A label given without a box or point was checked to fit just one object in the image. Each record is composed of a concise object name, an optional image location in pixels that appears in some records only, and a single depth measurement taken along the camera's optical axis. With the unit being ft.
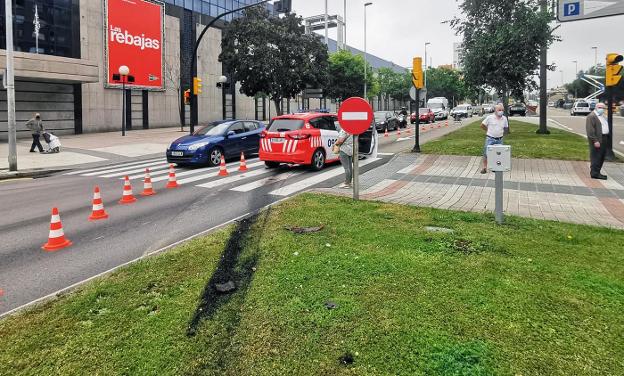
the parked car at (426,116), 131.23
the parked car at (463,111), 160.23
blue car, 45.55
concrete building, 82.28
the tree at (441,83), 280.72
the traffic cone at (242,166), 43.03
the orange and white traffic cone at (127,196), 29.50
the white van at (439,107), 160.56
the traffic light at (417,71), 49.49
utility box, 20.33
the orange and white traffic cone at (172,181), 35.20
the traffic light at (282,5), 56.24
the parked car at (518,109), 172.42
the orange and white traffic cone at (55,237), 19.59
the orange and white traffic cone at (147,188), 32.20
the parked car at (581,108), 179.73
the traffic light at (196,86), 79.71
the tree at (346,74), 164.76
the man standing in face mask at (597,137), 33.12
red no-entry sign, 24.90
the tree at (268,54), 107.14
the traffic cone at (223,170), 40.51
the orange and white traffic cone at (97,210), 25.05
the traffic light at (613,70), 39.09
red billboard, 100.42
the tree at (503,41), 58.75
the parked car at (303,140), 39.24
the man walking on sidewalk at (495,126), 35.70
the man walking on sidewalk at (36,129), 62.44
